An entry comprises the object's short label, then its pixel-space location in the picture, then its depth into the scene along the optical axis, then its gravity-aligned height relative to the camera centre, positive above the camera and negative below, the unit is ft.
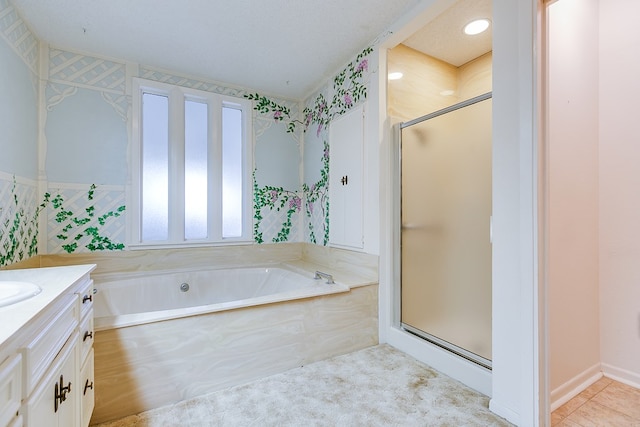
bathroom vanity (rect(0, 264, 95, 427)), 2.19 -1.22
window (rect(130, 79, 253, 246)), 8.84 +1.51
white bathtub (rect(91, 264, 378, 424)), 4.95 -2.37
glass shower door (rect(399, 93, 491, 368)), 5.69 -0.29
